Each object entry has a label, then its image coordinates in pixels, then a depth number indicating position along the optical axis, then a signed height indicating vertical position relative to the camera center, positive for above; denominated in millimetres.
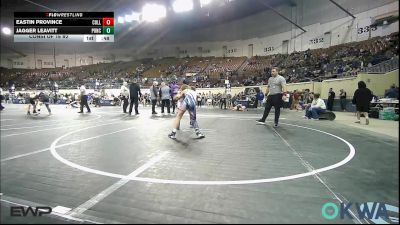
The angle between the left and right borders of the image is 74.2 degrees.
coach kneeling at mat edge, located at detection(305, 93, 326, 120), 11828 -425
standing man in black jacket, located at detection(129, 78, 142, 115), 13418 +328
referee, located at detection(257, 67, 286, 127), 8727 +282
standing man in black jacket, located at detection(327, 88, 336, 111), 17111 +34
